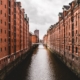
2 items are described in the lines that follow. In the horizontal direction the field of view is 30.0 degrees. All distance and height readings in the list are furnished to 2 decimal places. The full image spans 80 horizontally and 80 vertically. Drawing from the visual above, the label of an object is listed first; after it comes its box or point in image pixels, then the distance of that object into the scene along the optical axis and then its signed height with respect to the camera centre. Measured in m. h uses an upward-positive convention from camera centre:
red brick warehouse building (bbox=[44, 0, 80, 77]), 33.09 +0.95
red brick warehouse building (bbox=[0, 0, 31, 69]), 32.62 +2.50
